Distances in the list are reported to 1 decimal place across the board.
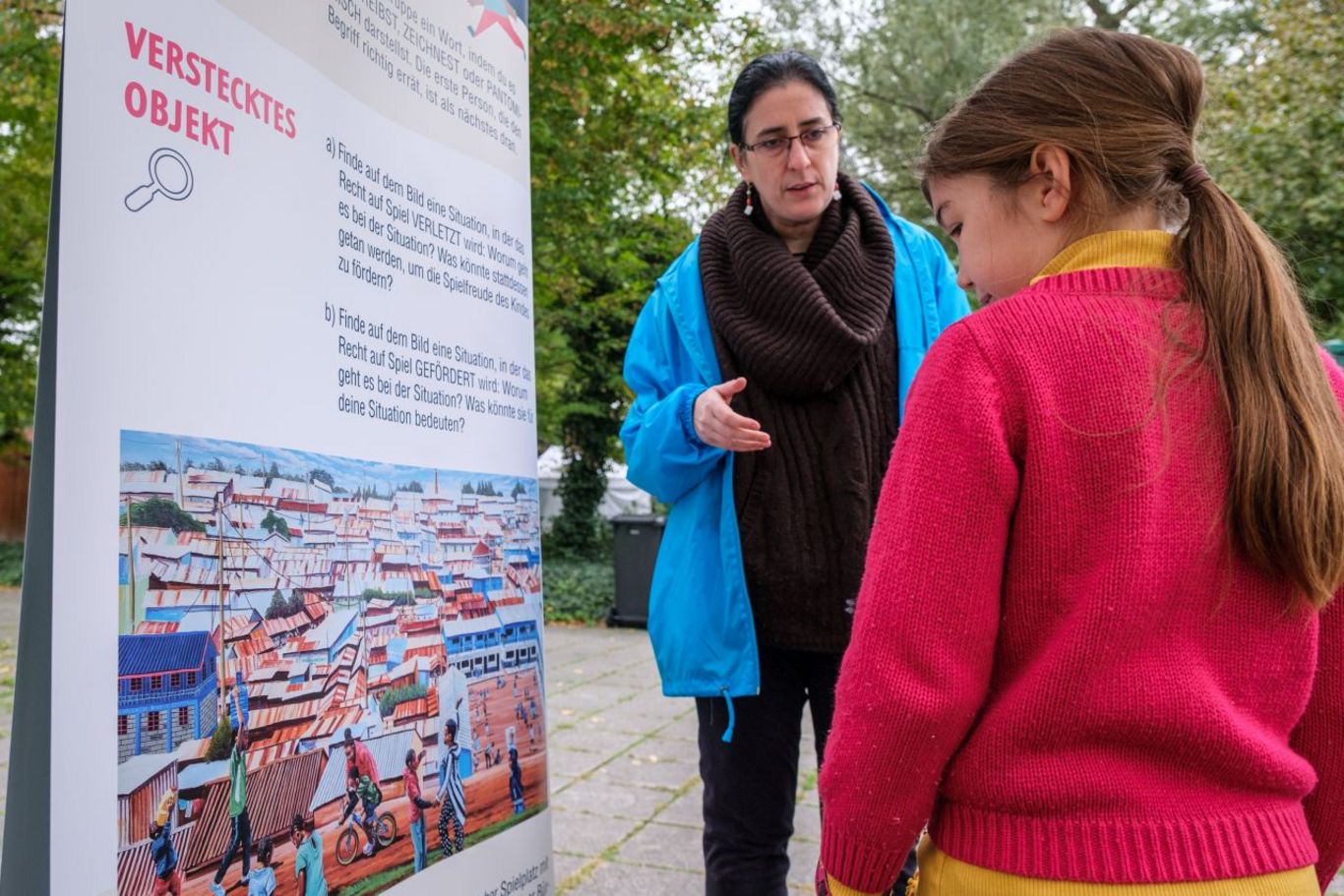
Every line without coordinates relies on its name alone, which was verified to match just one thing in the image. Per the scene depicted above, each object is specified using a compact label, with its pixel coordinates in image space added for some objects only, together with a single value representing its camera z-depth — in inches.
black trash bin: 389.1
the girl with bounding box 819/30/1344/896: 42.7
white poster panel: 45.5
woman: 79.6
